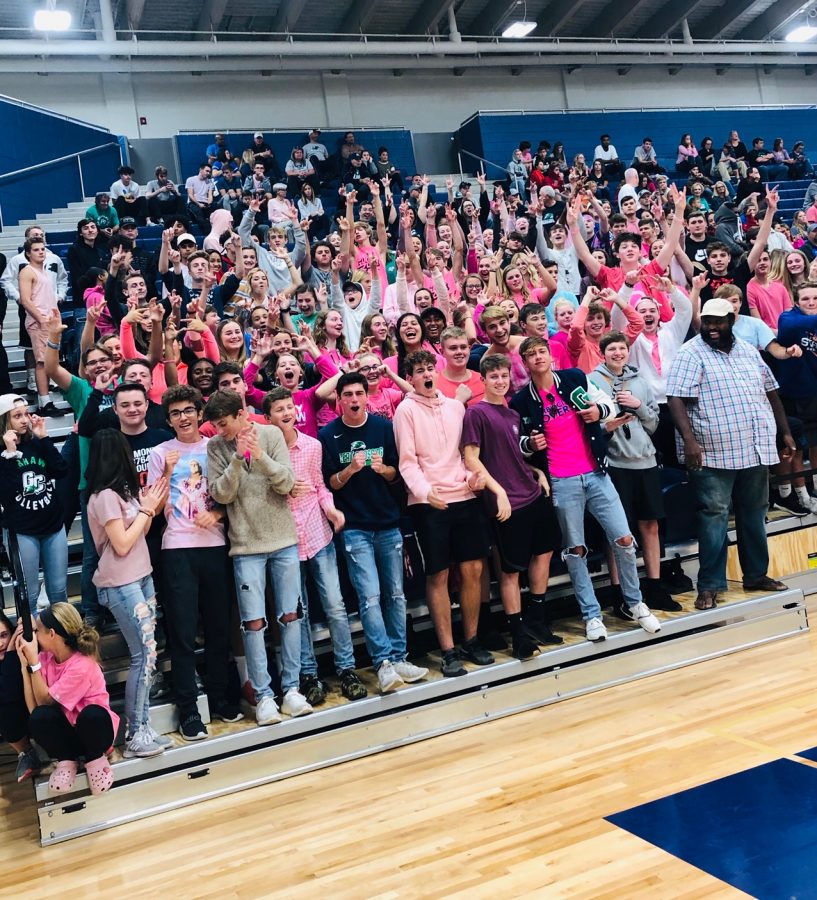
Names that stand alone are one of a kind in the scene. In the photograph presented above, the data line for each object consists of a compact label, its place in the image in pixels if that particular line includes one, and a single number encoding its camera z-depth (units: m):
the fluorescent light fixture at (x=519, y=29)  17.70
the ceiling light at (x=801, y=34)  20.20
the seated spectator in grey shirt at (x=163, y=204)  11.22
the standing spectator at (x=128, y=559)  4.07
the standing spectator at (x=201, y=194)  11.45
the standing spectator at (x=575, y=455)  4.95
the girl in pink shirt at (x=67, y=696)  3.83
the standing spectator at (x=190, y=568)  4.20
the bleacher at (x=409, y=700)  3.96
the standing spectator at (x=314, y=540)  4.51
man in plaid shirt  5.39
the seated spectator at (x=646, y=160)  14.88
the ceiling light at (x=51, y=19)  14.03
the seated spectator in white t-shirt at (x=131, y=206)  10.94
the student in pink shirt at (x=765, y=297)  6.72
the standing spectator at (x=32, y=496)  4.48
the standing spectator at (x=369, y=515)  4.57
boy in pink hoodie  4.64
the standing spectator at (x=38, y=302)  6.32
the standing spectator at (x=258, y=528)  4.27
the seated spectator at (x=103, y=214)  9.98
